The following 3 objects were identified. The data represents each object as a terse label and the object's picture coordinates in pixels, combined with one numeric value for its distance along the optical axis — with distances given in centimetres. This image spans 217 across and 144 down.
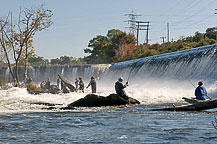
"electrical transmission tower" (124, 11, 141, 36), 9425
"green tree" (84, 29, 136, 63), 8606
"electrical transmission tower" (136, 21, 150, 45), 9519
